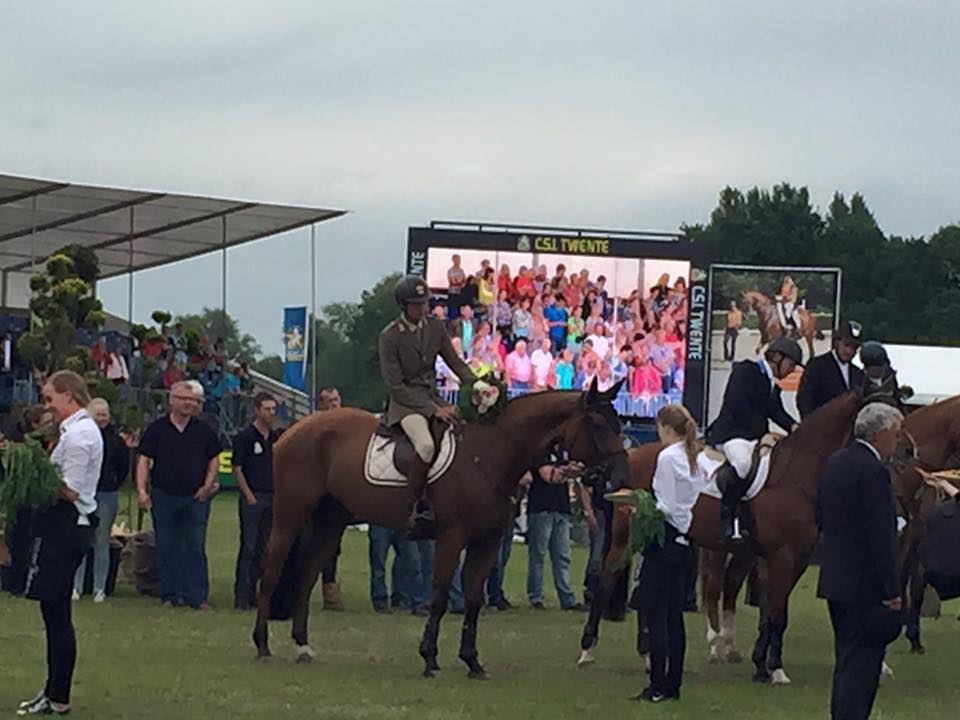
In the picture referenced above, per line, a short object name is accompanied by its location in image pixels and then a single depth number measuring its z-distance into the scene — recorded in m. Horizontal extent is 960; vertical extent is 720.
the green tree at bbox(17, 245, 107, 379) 25.64
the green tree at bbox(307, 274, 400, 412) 101.35
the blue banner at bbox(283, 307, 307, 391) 48.12
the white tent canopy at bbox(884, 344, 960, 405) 38.66
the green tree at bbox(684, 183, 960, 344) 87.94
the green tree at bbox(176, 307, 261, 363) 120.94
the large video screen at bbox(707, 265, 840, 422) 39.41
